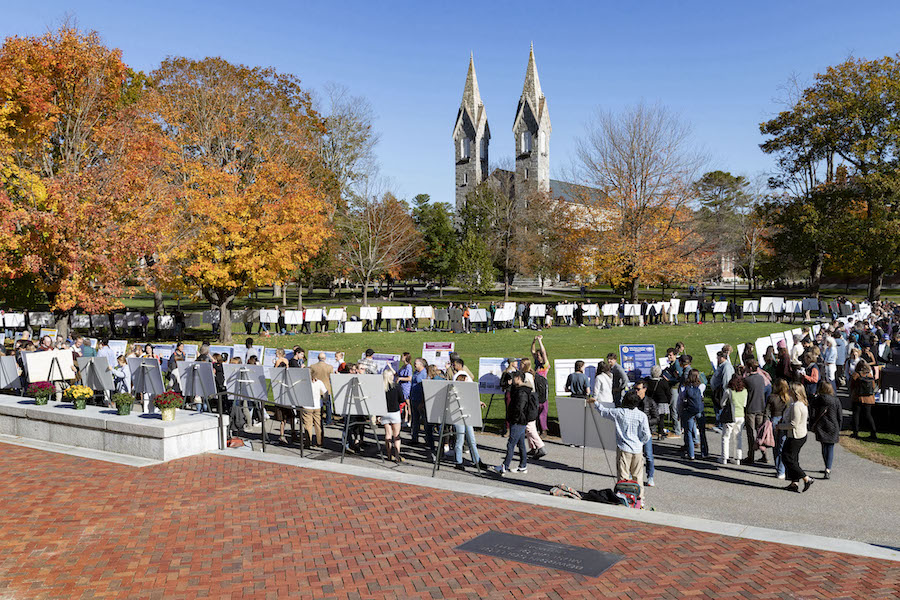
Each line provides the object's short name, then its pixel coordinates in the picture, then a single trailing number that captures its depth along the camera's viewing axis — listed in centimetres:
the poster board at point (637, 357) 1686
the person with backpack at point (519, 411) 1138
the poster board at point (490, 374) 1543
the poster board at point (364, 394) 1220
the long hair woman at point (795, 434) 1074
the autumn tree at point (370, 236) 5494
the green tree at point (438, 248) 7275
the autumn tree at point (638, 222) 4381
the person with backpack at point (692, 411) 1232
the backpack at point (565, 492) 1010
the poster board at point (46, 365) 1647
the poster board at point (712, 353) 1800
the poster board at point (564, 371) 1565
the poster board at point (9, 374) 1708
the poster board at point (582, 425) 1047
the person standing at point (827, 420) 1130
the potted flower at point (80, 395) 1350
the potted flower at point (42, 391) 1392
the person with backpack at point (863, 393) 1462
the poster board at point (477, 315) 3750
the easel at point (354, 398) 1231
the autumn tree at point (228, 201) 2933
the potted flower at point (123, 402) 1289
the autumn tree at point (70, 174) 2252
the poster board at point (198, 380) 1466
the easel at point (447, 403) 1138
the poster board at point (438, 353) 1727
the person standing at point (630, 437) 999
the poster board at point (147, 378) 1526
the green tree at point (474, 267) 6016
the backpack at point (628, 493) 967
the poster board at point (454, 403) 1132
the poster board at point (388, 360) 1575
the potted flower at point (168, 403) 1225
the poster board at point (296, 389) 1312
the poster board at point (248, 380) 1403
